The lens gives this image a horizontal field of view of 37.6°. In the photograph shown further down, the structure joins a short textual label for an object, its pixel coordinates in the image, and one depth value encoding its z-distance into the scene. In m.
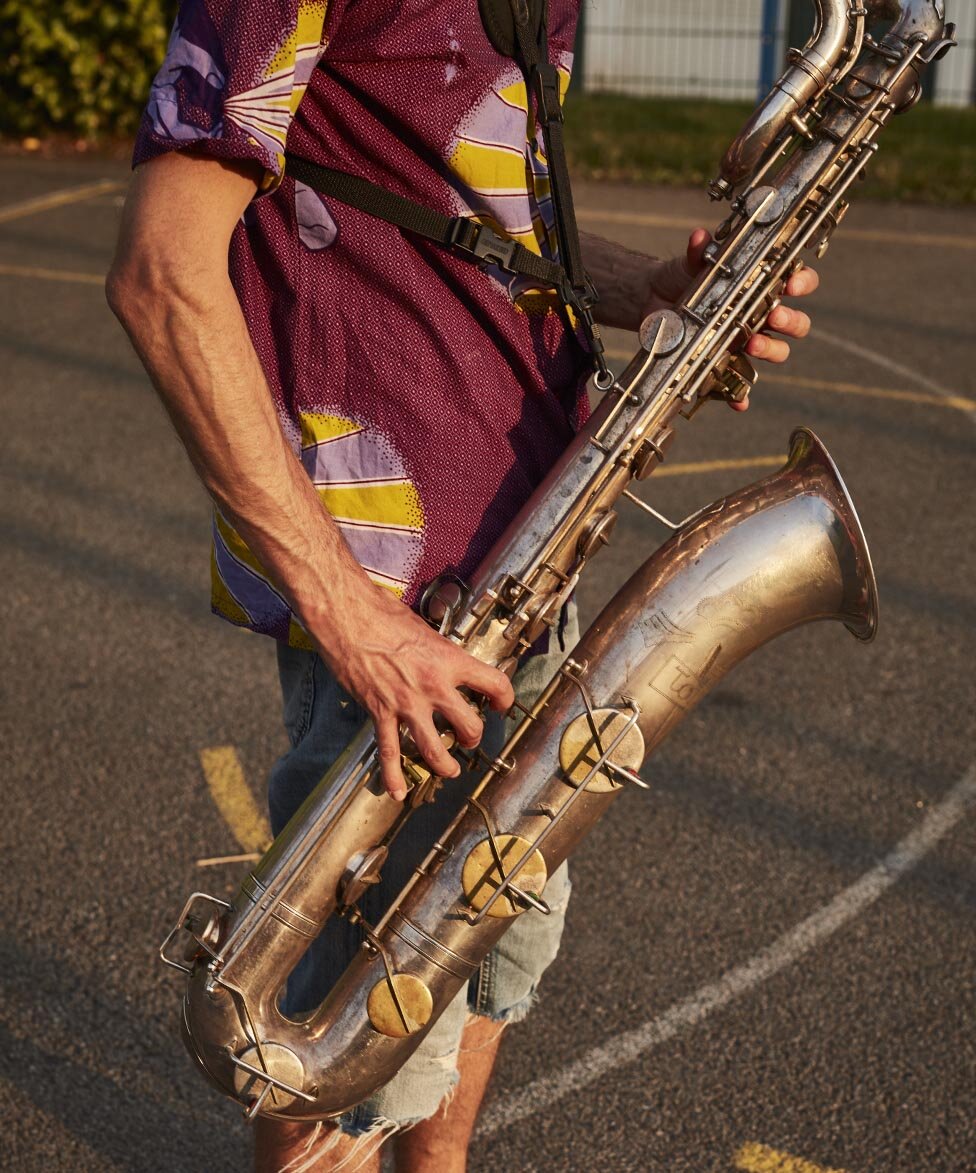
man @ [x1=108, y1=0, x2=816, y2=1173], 1.65
